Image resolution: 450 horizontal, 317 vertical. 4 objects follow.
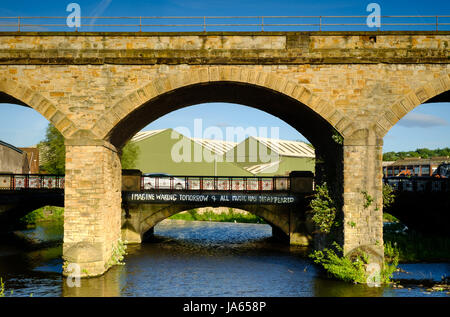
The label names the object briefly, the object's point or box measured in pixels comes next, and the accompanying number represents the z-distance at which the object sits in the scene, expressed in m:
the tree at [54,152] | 39.06
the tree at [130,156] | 40.91
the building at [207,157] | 43.38
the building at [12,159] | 40.31
